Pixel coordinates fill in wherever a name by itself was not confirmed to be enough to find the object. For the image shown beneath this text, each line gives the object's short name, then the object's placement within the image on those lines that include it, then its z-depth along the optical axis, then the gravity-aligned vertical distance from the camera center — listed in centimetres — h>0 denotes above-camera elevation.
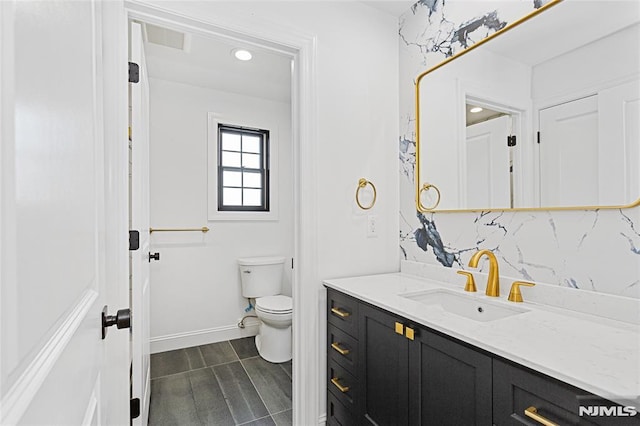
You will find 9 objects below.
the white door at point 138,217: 152 -1
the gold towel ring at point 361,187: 194 +14
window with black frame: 319 +45
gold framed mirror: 115 +42
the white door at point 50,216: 32 +0
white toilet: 265 -76
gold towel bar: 279 -14
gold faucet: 146 -30
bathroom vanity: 78 -44
